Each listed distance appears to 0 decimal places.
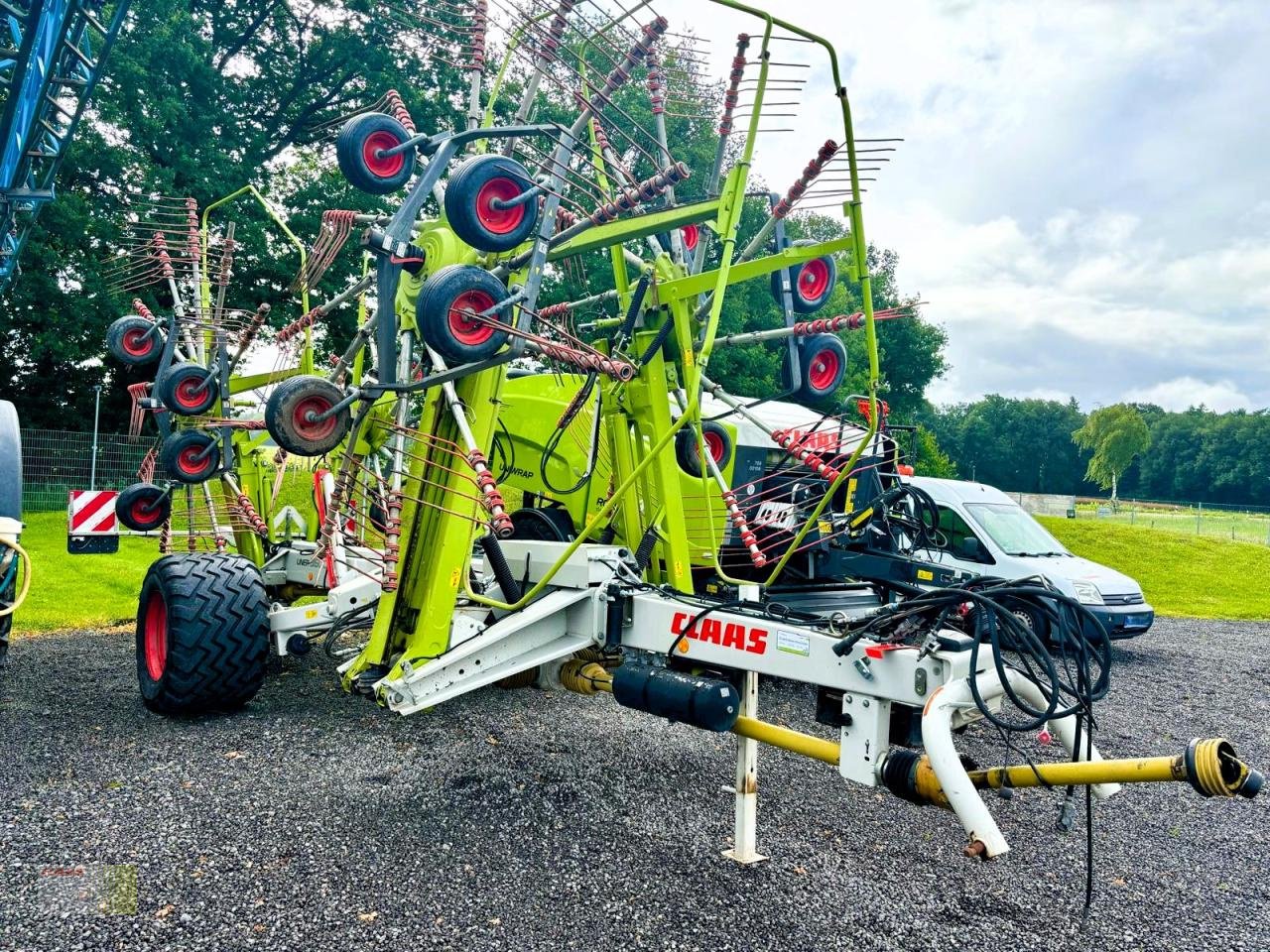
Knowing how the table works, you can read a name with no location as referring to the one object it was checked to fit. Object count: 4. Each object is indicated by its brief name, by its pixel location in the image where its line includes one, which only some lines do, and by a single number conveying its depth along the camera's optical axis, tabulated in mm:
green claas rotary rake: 3305
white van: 9609
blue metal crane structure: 9289
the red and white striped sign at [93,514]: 7977
